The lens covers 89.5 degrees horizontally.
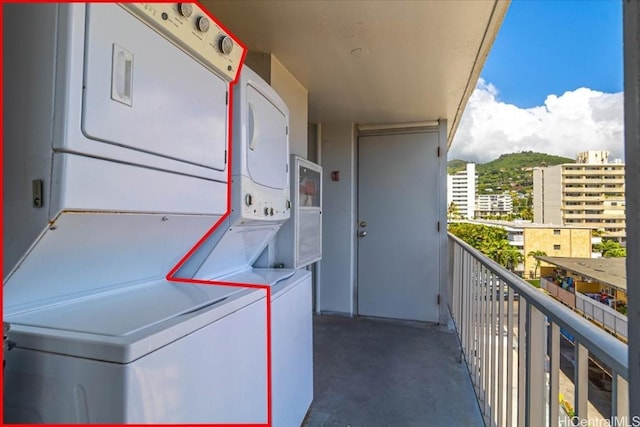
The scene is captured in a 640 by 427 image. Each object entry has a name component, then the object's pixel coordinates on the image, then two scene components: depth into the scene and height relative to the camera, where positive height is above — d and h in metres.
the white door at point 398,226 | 3.59 -0.06
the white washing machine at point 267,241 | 1.33 -0.10
